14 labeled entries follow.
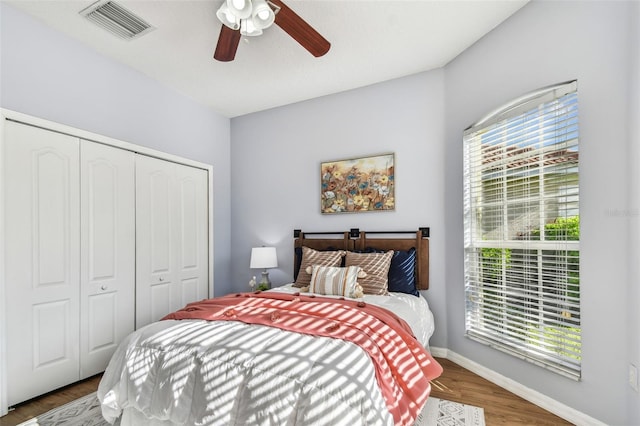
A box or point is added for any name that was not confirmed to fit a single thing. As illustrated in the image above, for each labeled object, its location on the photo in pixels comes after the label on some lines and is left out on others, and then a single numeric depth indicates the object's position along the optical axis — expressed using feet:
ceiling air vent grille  7.84
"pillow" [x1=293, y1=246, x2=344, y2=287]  10.83
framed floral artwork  11.48
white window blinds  6.89
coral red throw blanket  5.38
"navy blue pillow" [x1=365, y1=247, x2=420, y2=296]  10.19
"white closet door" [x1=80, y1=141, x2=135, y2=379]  8.99
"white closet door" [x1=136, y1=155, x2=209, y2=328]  10.53
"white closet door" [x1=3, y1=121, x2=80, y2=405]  7.56
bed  4.63
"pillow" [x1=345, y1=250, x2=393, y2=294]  9.71
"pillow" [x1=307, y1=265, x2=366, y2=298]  9.33
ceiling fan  6.01
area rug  6.85
